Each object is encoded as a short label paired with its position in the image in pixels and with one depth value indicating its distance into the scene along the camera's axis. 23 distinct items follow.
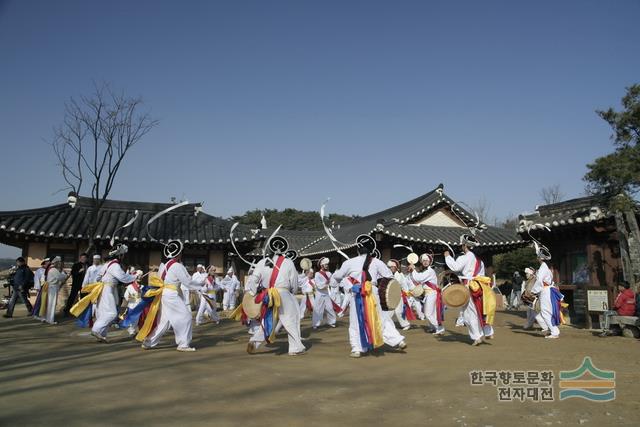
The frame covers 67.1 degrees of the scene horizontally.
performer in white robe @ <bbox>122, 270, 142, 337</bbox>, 9.86
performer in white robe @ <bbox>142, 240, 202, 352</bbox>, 7.54
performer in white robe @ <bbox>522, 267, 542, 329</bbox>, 10.50
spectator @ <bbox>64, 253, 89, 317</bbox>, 13.39
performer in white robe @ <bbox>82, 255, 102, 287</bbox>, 11.16
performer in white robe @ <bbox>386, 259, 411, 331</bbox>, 11.07
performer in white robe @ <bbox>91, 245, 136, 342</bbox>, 8.47
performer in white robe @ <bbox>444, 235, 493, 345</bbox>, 8.11
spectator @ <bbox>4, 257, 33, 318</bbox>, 12.76
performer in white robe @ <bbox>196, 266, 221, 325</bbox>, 11.99
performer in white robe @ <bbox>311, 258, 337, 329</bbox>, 11.43
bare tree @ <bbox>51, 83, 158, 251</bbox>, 15.11
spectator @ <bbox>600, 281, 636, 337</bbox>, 9.55
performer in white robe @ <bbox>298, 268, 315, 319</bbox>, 11.58
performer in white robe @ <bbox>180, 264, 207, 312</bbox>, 7.83
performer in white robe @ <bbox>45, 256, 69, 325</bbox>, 11.97
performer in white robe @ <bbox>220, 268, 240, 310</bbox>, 16.16
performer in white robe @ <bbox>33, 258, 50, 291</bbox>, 12.40
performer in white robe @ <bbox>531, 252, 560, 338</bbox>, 9.31
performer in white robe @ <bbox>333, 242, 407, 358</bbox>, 7.15
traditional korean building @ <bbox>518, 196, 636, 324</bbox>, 12.11
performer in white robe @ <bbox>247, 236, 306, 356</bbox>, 7.27
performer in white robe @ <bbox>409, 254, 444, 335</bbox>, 9.97
